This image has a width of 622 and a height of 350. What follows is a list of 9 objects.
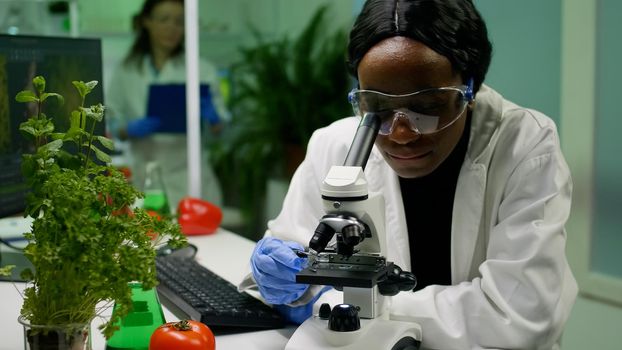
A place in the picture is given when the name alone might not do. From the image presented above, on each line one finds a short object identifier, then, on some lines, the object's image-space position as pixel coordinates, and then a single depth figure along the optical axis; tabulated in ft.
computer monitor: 5.42
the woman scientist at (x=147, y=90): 12.46
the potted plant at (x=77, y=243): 2.91
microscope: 3.29
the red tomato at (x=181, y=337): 3.39
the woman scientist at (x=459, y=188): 4.08
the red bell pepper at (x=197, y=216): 7.10
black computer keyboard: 4.17
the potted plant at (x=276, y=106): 12.64
